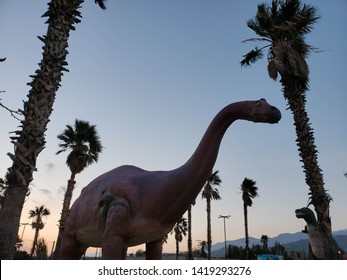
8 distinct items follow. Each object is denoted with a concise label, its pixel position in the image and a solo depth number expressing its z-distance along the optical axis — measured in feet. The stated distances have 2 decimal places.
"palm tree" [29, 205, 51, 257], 158.30
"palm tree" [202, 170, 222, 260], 99.94
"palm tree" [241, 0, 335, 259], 33.01
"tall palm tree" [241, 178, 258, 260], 114.73
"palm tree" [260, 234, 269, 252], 136.54
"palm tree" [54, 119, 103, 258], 69.77
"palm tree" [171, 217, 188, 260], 170.87
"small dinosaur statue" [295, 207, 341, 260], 34.37
